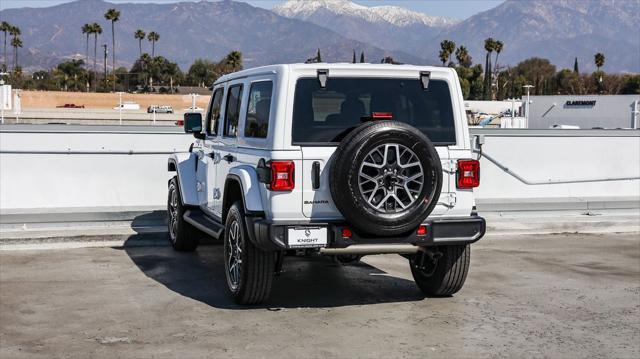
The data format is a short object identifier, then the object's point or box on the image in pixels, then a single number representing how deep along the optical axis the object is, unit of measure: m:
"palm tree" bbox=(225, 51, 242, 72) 136.57
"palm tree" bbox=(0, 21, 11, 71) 166.06
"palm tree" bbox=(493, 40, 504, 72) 143.43
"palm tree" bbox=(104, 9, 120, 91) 145.38
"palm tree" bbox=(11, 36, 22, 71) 163.39
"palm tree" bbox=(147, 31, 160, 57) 173.46
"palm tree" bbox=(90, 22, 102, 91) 162.75
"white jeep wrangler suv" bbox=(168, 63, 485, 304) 7.22
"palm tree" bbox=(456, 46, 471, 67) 148.88
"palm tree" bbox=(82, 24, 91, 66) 164.62
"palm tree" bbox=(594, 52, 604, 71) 150.88
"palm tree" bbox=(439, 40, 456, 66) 143.25
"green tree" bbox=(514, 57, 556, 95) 167.50
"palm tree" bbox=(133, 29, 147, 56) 170.39
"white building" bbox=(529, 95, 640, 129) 82.94
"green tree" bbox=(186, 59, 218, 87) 170.27
